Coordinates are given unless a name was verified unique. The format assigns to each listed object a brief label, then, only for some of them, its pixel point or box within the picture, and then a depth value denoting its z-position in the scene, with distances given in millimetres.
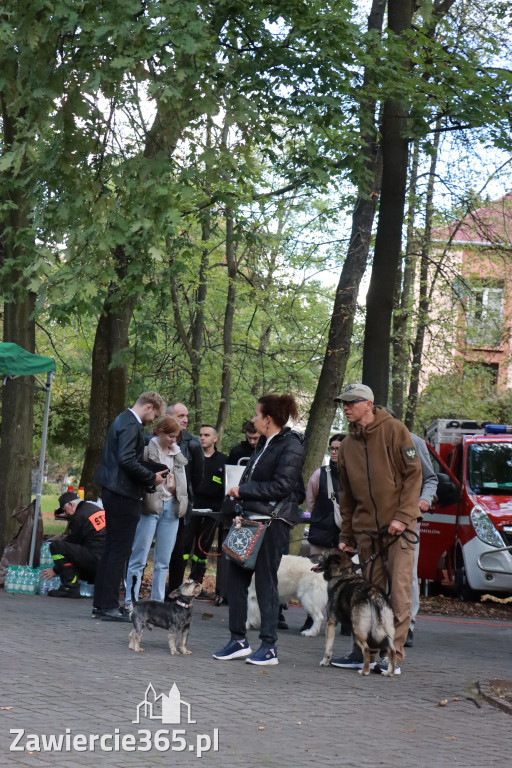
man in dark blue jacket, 10188
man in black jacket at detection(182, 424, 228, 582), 12969
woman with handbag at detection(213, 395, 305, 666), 8234
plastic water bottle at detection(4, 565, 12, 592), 13083
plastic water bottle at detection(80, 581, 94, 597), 13133
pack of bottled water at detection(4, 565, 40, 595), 13094
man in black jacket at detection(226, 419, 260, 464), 12484
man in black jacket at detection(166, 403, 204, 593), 11492
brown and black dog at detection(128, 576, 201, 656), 8664
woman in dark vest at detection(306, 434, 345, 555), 10875
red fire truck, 14273
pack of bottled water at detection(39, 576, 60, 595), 13031
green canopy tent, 13219
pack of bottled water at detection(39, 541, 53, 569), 13211
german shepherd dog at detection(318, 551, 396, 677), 8039
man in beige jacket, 8195
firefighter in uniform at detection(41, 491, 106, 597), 12570
